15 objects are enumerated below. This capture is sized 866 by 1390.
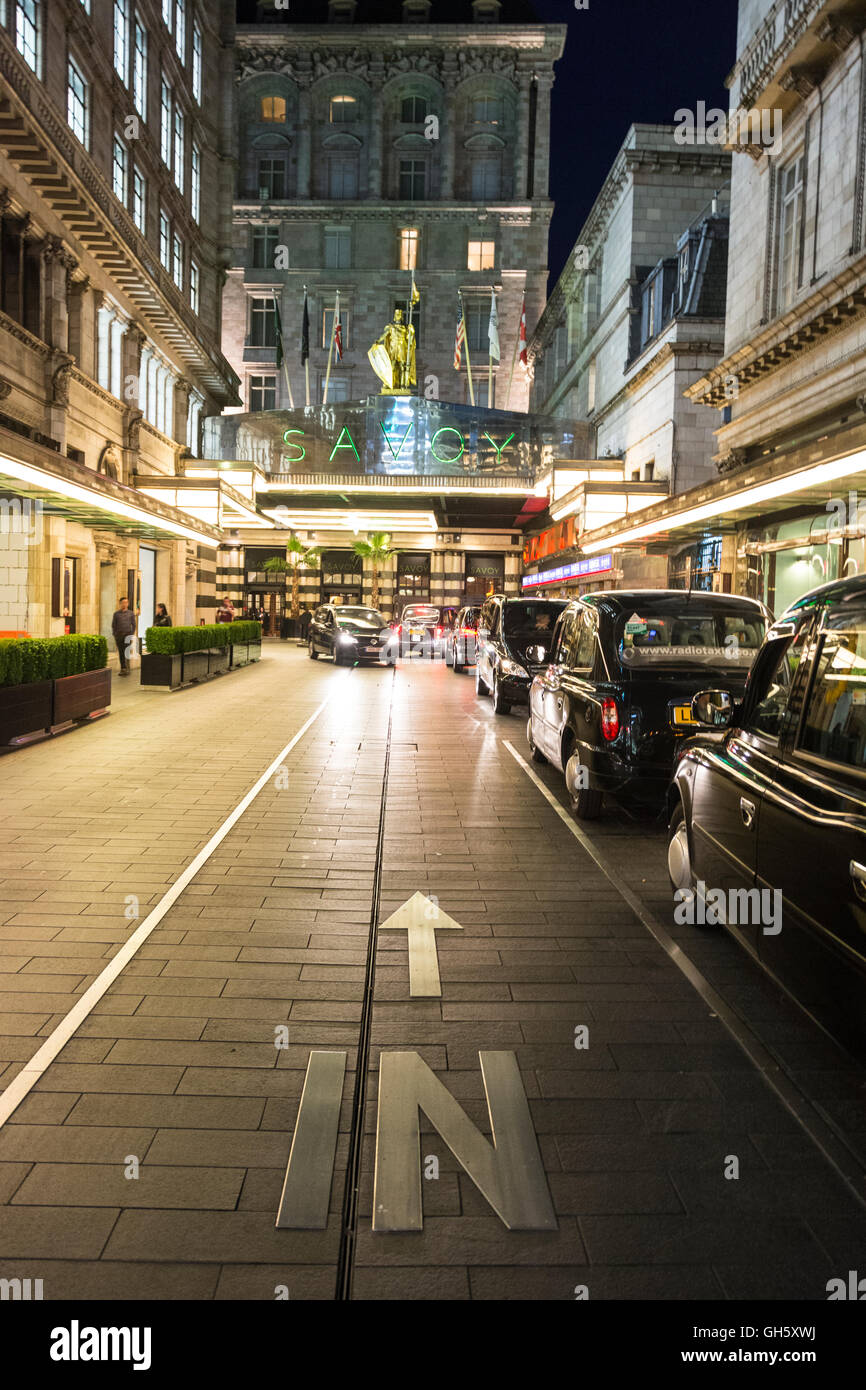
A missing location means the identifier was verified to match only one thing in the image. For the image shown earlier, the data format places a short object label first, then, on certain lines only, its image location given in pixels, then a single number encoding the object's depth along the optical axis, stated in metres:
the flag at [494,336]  50.56
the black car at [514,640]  17.17
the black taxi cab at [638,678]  7.99
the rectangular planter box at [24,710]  12.12
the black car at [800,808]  3.47
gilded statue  47.84
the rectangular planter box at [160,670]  20.64
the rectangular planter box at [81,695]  13.74
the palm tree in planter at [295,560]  53.59
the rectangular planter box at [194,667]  21.78
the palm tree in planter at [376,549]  53.97
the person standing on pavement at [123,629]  24.41
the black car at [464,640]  28.62
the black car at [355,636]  31.36
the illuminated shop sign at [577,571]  28.77
